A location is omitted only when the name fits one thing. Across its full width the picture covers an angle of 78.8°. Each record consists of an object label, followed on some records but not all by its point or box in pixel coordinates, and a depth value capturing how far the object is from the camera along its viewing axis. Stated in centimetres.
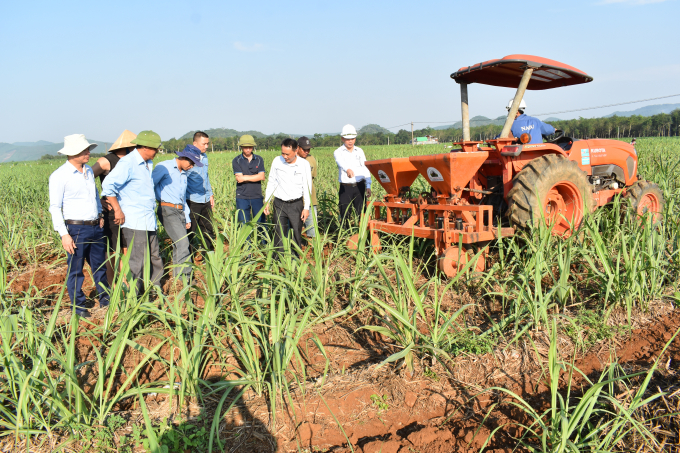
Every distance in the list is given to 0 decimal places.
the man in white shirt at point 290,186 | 469
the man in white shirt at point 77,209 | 357
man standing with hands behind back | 484
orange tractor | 385
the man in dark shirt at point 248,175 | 530
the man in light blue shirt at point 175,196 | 421
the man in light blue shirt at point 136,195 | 369
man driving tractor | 452
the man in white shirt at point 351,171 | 546
